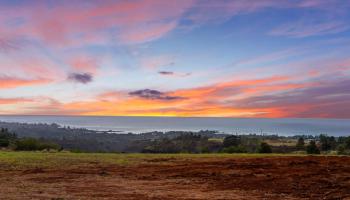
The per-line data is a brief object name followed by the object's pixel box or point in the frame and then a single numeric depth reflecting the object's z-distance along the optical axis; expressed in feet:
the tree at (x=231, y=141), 186.09
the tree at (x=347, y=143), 154.40
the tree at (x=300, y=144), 177.32
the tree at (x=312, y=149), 142.88
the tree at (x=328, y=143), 165.37
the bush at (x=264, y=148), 146.53
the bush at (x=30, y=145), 140.87
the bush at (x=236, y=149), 147.95
